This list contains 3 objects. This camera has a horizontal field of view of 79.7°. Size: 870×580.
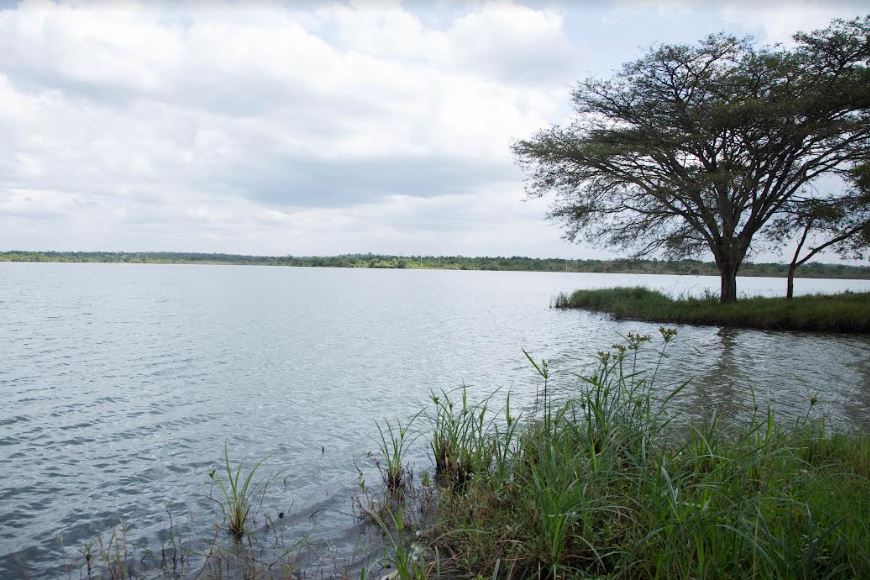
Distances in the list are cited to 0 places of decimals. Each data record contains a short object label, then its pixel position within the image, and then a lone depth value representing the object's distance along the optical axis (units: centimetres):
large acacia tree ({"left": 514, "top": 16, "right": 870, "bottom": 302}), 2214
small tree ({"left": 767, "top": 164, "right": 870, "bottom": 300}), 2320
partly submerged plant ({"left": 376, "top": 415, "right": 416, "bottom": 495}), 679
